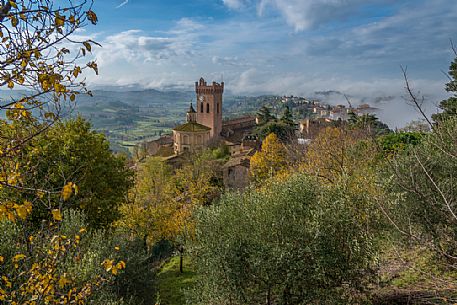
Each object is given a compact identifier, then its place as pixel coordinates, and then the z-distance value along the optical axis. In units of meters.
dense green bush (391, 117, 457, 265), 9.83
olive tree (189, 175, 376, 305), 9.08
